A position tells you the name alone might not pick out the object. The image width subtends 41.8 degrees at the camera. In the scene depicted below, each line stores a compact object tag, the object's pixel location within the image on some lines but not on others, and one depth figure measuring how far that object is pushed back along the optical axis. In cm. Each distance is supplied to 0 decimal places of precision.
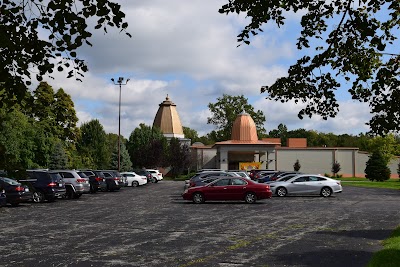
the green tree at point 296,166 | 8265
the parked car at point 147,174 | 5557
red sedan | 2717
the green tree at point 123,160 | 7594
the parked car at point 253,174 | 4769
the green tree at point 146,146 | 8006
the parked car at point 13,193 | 2367
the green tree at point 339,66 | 860
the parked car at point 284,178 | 3445
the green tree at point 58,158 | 5712
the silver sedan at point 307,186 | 3288
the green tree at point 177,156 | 8181
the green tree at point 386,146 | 8231
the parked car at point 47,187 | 2745
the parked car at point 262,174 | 4741
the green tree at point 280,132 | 14739
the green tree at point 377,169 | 6969
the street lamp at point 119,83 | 6006
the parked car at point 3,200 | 2095
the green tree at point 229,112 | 9575
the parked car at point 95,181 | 3788
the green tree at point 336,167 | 8093
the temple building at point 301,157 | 8288
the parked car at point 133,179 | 5109
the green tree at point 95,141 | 7550
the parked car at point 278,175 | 3919
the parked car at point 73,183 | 3083
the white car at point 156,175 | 6269
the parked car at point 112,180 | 4038
